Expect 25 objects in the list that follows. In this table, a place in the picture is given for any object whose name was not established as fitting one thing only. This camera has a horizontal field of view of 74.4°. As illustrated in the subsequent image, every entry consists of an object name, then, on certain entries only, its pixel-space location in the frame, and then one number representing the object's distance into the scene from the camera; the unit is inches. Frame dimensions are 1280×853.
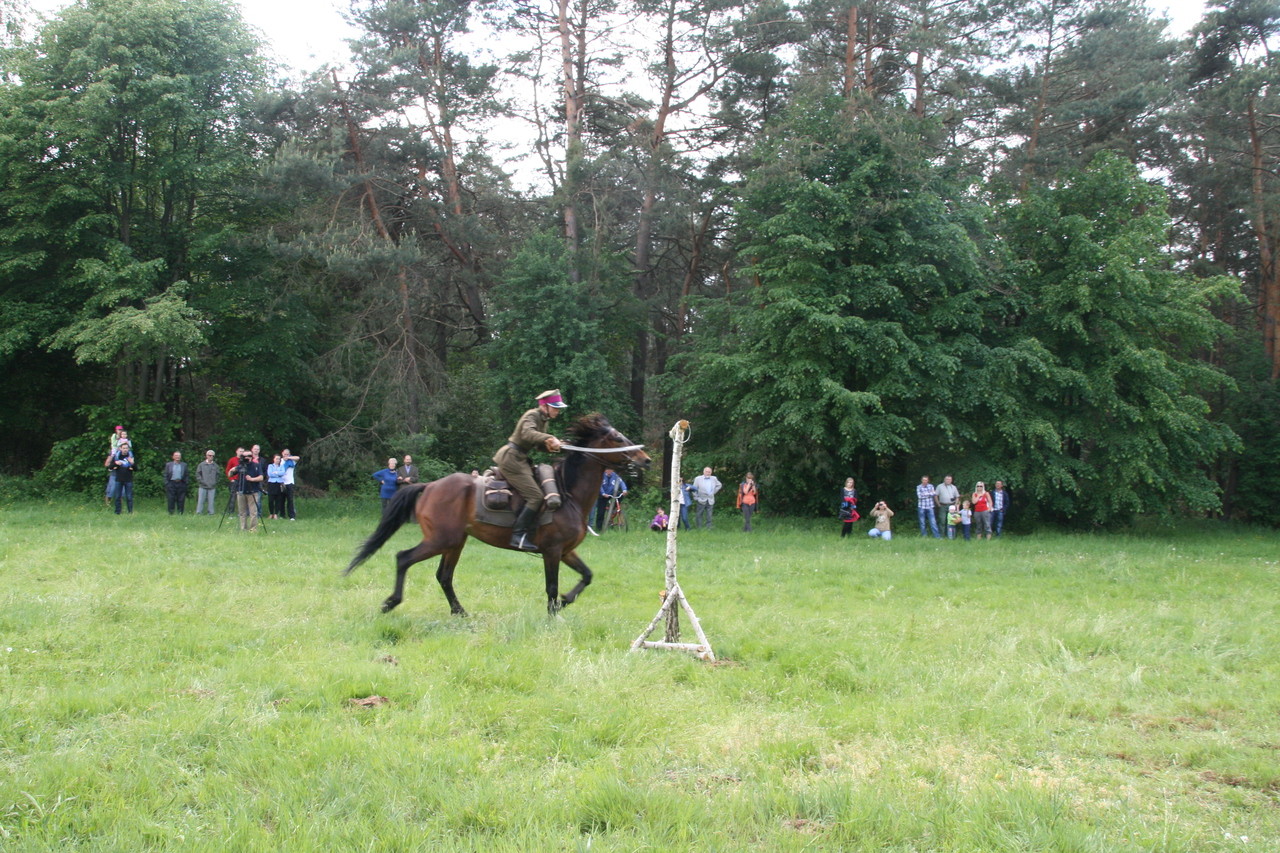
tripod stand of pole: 311.1
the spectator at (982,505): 868.6
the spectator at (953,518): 860.6
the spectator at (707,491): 914.1
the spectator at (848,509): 853.8
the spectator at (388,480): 838.5
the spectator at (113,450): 828.0
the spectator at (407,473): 825.5
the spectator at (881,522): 832.9
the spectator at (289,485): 848.9
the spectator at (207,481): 845.2
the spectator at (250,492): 713.0
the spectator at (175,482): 848.9
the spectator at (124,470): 828.6
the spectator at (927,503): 882.1
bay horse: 385.7
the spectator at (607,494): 806.5
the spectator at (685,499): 876.0
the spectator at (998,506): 895.7
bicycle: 866.8
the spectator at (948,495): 880.3
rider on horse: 375.2
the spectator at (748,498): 905.5
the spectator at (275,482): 835.4
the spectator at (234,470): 728.3
